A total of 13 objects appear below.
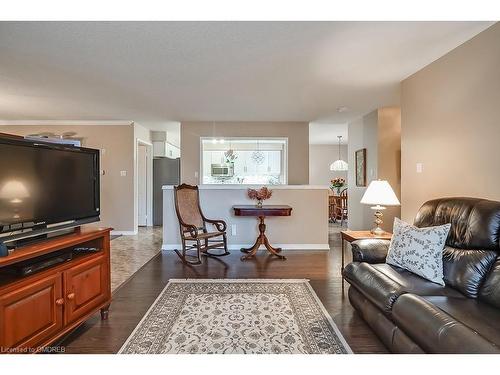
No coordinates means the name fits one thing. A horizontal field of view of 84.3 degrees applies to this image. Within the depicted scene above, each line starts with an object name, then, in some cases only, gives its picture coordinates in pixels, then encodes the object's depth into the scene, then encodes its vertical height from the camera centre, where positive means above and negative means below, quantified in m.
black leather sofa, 1.21 -0.63
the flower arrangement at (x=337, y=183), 7.73 +0.05
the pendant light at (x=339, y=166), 7.99 +0.55
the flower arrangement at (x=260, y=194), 4.18 -0.13
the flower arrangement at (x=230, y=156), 5.96 +0.65
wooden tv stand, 1.42 -0.66
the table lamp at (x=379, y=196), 2.76 -0.12
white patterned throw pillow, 1.91 -0.48
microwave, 5.99 +0.34
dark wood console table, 3.97 -0.41
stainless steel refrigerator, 6.79 +0.15
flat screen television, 1.59 +0.00
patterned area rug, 1.82 -1.06
